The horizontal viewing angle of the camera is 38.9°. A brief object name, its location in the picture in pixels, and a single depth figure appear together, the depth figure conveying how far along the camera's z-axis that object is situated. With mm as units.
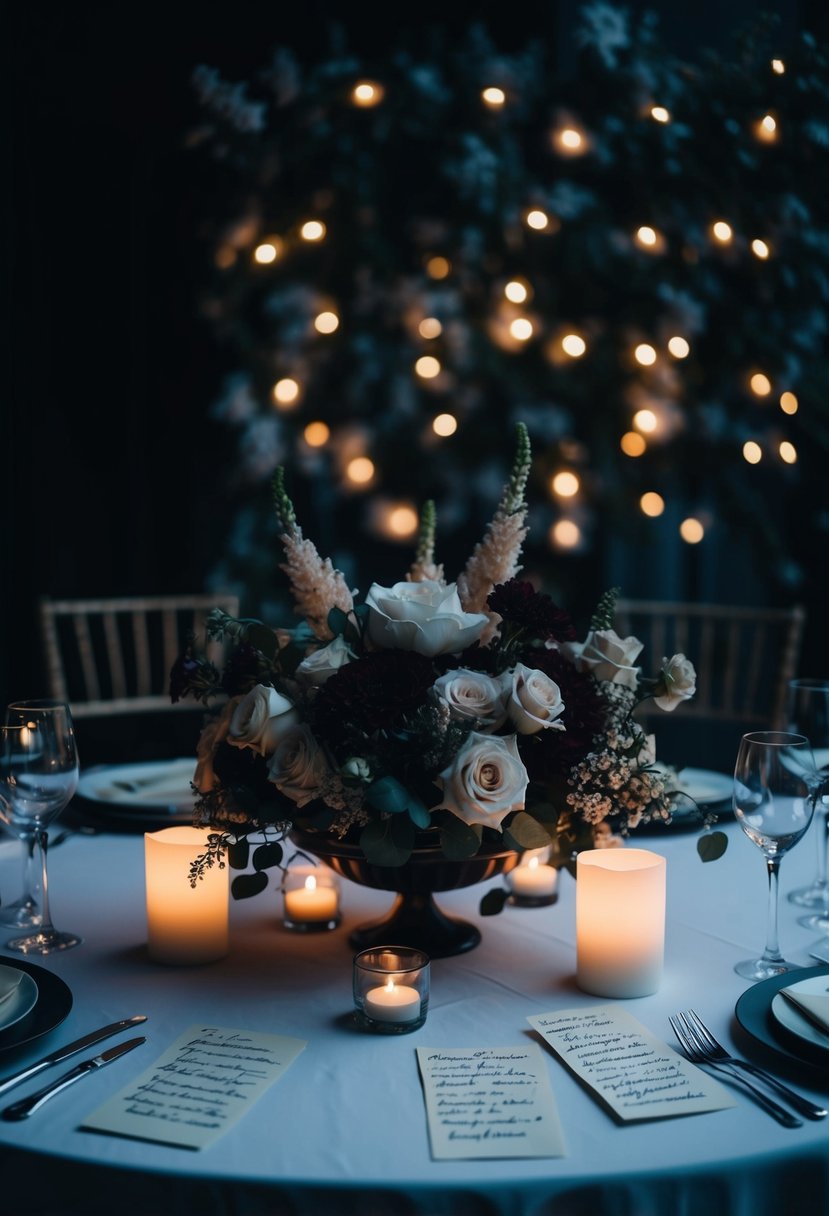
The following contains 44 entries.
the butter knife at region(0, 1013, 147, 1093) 870
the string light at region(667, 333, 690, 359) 3033
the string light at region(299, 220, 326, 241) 3061
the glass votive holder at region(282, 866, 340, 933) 1235
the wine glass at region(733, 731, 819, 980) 1074
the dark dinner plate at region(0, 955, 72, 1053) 907
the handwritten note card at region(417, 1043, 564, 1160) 790
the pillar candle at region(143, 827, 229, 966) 1123
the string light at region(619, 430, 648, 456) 3127
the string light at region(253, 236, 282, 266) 3053
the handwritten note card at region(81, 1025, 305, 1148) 812
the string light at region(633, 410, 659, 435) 3062
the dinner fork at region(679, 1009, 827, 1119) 826
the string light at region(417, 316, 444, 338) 3084
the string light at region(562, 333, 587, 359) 3068
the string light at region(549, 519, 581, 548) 3113
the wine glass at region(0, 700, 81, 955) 1159
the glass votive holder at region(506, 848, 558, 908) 1326
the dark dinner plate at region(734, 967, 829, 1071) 887
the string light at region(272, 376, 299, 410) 3078
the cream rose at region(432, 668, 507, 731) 1042
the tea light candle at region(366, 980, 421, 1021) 979
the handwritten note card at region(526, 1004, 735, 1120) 846
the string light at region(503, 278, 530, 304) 3076
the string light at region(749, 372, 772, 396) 2986
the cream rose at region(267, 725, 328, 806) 1028
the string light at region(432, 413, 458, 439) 3084
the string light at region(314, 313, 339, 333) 3105
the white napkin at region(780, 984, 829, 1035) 911
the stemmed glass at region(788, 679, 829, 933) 1314
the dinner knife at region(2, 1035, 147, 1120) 824
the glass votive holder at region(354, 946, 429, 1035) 981
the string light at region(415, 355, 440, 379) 3082
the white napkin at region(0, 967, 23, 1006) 951
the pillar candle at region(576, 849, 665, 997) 1053
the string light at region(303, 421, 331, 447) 3135
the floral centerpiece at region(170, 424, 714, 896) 1015
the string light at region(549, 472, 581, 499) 3072
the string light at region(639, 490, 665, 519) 3125
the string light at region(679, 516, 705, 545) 3143
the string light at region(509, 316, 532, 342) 3057
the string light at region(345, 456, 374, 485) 3107
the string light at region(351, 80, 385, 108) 2977
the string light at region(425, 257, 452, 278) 3107
